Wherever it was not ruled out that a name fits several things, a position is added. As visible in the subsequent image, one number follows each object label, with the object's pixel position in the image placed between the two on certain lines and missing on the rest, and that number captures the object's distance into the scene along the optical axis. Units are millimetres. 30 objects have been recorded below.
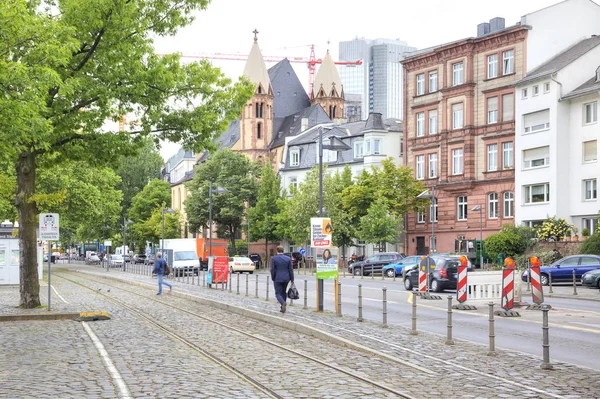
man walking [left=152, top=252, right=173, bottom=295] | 34125
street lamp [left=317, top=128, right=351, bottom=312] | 23016
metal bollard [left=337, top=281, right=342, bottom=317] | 21656
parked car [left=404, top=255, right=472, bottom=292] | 33969
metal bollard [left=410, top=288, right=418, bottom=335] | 16848
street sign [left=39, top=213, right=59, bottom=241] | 22688
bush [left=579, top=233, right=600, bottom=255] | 47453
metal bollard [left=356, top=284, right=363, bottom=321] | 19875
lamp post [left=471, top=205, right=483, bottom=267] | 56438
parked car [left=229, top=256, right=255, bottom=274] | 67562
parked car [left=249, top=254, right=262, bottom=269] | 82125
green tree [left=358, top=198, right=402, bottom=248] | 65125
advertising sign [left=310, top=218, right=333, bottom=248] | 23188
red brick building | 61719
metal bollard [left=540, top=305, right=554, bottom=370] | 12117
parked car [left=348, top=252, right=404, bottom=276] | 55125
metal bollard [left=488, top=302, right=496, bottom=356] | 13776
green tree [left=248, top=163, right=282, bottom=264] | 87312
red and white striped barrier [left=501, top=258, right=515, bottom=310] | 21969
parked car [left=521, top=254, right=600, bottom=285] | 38088
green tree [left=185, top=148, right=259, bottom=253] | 92812
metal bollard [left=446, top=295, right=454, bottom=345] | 15344
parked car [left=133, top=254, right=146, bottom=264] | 103644
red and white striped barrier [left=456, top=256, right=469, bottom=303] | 24234
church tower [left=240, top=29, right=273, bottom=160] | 112500
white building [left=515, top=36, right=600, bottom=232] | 55469
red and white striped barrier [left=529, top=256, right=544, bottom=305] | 23297
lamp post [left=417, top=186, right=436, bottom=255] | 53659
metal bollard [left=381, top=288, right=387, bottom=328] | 18580
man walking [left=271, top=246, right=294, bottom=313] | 22938
